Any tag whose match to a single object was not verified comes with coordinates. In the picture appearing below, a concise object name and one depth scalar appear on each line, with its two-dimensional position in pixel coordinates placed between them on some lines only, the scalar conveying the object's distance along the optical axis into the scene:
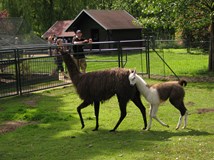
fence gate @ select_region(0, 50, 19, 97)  12.25
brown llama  7.52
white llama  7.58
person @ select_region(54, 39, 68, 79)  14.25
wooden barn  34.07
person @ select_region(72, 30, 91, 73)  14.44
